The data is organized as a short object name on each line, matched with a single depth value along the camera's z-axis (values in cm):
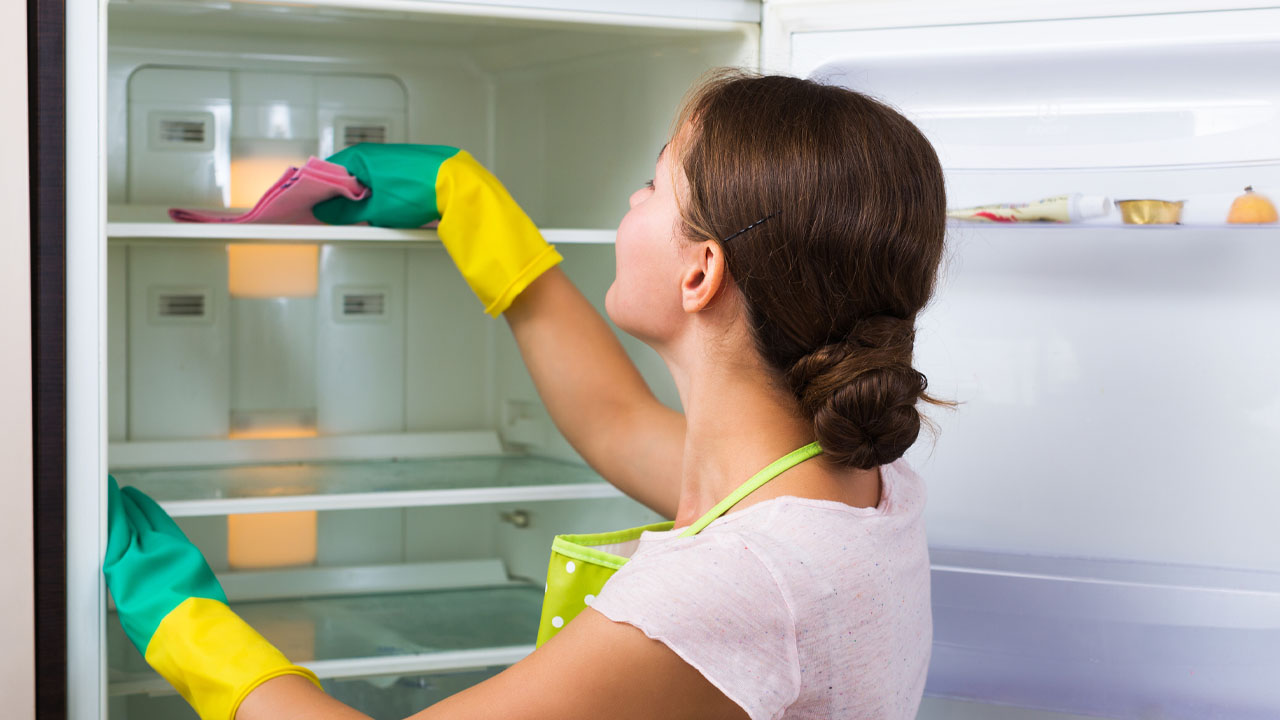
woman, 72
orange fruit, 109
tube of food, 114
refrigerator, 111
